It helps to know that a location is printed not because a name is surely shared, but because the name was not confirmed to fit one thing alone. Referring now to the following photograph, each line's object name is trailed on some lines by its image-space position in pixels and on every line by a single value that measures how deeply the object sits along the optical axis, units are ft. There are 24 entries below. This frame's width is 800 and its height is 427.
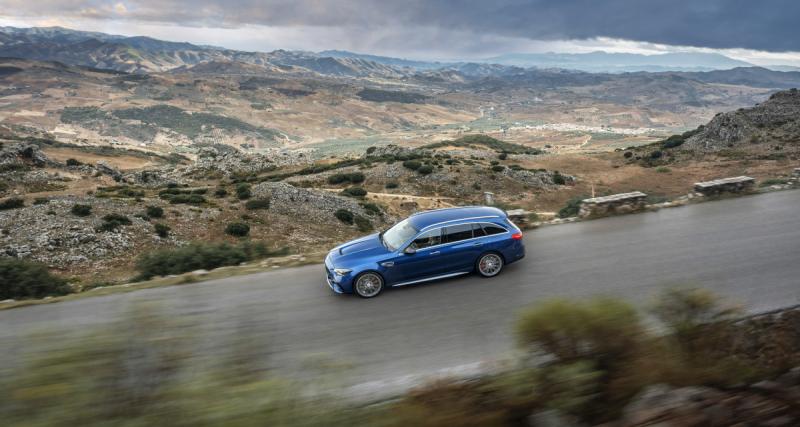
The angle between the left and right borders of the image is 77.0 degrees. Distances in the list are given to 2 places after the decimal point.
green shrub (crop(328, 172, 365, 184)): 161.99
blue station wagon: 33.35
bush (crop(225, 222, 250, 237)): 90.89
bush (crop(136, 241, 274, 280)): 43.39
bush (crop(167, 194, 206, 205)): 111.25
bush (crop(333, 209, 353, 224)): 106.11
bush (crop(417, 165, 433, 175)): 159.80
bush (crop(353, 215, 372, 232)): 104.85
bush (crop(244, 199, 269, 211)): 106.86
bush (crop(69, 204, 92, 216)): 93.59
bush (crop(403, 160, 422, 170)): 163.97
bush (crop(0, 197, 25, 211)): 99.57
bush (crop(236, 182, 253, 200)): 119.34
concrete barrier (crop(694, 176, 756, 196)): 54.39
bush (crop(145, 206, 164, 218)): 95.73
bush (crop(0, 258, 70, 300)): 40.40
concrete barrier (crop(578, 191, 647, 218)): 50.70
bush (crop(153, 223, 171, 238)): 88.17
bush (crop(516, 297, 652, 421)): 16.69
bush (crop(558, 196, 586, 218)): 54.60
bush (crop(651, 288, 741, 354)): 20.39
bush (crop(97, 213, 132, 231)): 86.45
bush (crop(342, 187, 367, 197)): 133.18
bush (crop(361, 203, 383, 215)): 115.20
